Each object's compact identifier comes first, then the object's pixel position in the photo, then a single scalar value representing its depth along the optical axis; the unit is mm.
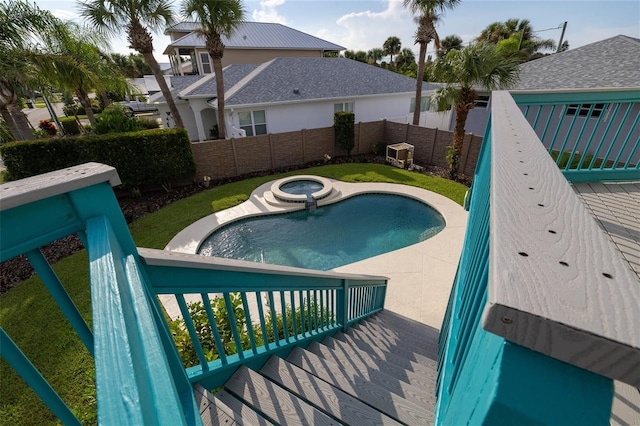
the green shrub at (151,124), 22209
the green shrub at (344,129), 14633
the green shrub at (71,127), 24281
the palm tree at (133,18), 10156
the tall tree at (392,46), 41438
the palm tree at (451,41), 31438
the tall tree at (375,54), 44738
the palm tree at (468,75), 9820
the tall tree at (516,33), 24953
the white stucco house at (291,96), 15047
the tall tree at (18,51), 8141
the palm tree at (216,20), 11430
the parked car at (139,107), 33050
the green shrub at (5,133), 11742
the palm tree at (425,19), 12789
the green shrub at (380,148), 15664
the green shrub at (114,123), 10312
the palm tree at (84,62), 10031
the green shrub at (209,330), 3797
